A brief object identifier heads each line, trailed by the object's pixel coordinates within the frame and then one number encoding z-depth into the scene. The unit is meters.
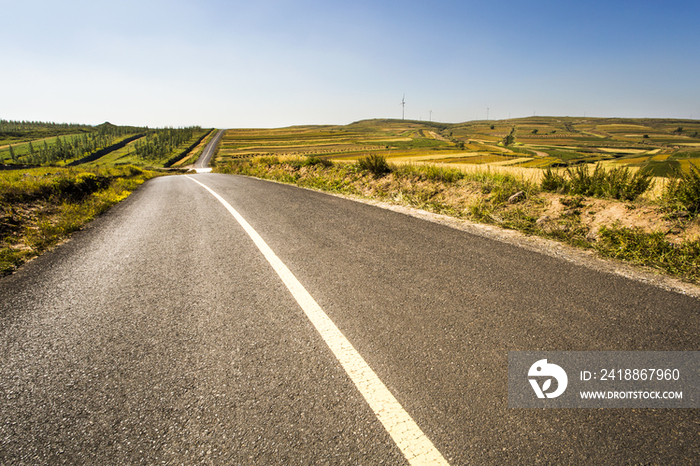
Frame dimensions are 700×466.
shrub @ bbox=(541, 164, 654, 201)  5.49
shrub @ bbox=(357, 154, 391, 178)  10.98
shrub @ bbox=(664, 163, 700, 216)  4.45
